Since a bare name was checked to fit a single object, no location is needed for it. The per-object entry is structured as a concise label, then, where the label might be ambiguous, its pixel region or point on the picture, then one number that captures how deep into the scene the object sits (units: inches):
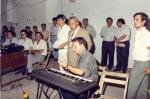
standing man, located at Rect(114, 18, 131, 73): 310.2
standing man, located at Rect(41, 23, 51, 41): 383.4
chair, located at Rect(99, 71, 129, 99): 155.0
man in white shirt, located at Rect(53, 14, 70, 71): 211.3
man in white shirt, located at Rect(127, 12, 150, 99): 168.6
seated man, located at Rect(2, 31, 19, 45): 305.0
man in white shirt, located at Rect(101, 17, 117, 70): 322.7
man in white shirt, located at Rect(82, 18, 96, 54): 351.9
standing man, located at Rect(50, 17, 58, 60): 363.3
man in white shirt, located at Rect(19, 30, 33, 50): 290.7
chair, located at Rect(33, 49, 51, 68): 273.0
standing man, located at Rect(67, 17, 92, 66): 187.9
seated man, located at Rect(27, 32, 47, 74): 274.1
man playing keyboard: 144.9
